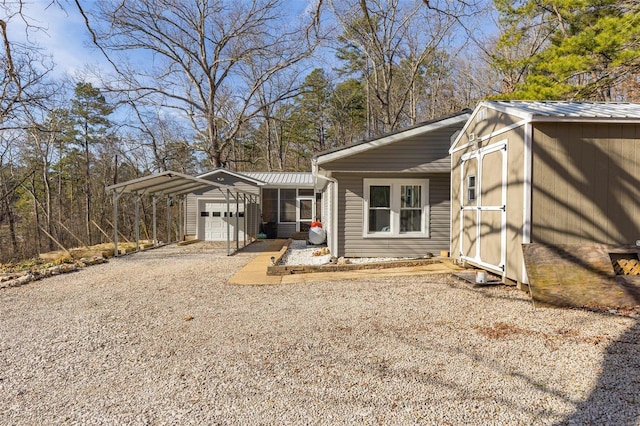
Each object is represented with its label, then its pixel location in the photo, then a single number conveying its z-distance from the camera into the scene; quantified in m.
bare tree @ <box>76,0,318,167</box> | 20.27
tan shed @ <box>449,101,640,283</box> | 5.45
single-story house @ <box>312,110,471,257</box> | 9.56
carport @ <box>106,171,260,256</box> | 11.31
